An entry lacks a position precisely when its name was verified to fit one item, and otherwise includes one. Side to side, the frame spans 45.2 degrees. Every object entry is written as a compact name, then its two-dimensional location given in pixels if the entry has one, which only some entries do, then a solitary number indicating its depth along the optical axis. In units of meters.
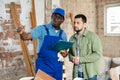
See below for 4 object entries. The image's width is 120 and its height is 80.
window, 3.67
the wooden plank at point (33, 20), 2.78
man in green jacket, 1.74
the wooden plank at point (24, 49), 2.62
